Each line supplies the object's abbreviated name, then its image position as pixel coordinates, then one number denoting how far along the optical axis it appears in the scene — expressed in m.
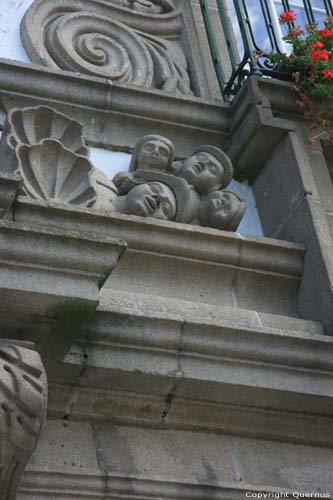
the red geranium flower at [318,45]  10.31
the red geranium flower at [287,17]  10.48
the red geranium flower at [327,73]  10.04
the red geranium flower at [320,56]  10.20
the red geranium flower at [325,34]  10.59
